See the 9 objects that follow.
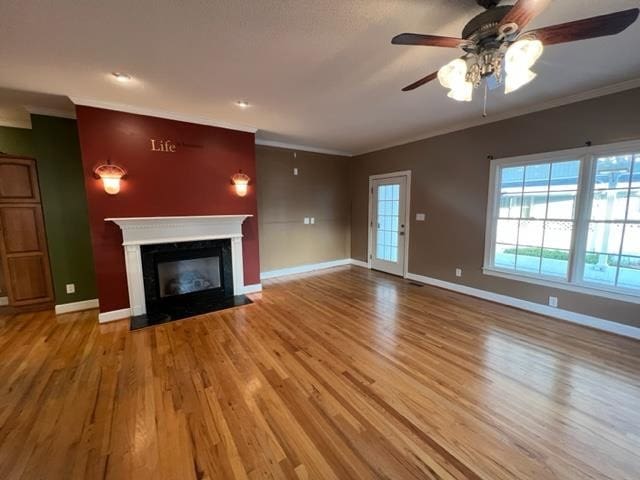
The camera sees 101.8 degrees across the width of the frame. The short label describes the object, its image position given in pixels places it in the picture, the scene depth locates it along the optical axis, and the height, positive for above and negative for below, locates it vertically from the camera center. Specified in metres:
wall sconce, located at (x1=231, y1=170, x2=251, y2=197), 3.96 +0.44
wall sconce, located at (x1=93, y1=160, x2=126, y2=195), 3.04 +0.43
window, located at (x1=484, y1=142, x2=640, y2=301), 2.74 -0.12
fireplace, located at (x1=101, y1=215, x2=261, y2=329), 3.31 -0.78
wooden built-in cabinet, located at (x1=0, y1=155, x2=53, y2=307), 3.38 -0.31
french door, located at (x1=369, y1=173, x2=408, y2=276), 5.09 -0.27
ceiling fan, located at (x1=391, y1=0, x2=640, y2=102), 1.24 +0.91
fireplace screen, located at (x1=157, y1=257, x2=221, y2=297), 3.65 -0.94
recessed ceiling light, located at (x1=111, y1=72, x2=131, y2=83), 2.40 +1.26
